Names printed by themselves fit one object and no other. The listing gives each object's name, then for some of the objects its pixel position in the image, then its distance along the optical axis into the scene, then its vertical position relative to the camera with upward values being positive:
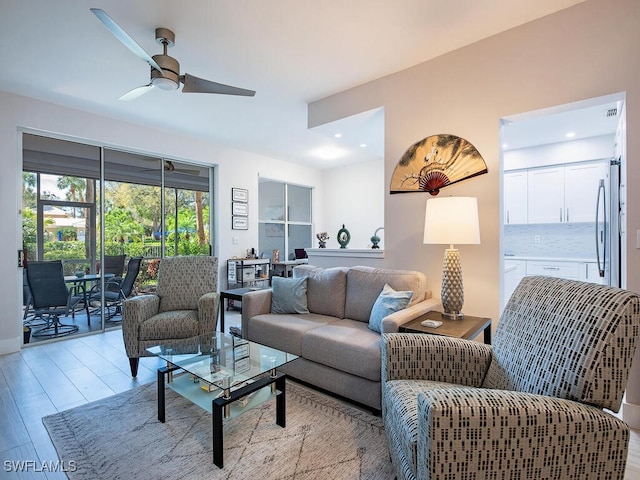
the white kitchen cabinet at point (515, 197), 4.81 +0.66
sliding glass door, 3.71 +0.45
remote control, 2.15 -0.55
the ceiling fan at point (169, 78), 2.33 +1.23
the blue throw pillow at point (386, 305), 2.38 -0.47
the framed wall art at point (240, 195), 5.46 +0.82
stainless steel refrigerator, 2.42 +0.09
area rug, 1.64 -1.14
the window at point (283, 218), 6.22 +0.49
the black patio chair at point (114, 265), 4.21 -0.28
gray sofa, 2.15 -0.68
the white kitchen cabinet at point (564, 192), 4.29 +0.67
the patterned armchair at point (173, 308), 2.70 -0.60
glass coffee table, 1.71 -0.77
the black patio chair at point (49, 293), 3.58 -0.56
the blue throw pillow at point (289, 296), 3.05 -0.51
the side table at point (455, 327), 2.03 -0.57
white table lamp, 2.25 +0.06
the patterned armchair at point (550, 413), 1.03 -0.56
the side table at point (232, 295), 3.26 -0.54
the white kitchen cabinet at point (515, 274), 4.72 -0.49
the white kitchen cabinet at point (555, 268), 4.34 -0.39
